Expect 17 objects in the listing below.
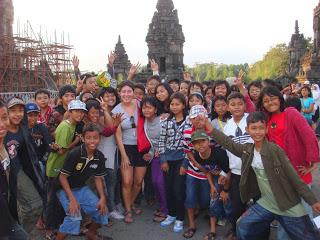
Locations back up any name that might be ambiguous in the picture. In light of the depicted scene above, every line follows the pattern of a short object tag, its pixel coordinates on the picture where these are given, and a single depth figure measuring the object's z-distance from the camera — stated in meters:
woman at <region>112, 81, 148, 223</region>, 4.56
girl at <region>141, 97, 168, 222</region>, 4.53
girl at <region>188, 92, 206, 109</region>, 4.61
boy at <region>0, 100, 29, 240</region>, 2.56
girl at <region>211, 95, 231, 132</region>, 4.21
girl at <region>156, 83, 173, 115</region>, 4.73
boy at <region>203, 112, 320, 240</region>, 2.90
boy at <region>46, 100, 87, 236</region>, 3.91
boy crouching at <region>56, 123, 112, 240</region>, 3.57
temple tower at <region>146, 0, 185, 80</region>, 29.52
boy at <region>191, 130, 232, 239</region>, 3.86
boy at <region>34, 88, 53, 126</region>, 4.81
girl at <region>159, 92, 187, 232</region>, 4.27
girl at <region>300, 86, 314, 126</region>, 8.05
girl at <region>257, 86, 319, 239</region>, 3.32
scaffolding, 21.00
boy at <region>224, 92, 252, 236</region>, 3.75
